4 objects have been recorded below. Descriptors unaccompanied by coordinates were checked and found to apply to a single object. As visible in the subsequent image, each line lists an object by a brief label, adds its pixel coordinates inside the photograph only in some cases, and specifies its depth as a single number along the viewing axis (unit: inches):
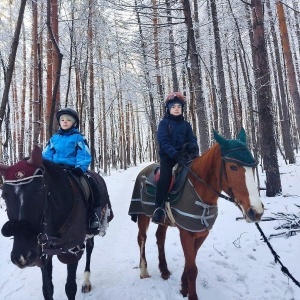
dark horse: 98.7
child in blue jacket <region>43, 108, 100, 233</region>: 162.4
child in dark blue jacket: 158.8
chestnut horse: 119.5
